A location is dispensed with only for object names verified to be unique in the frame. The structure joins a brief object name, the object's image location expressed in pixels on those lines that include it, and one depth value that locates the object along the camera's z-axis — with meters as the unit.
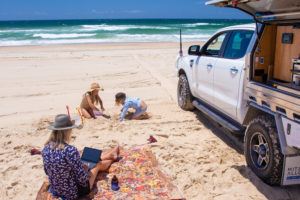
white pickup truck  4.06
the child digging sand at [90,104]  7.40
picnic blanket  4.23
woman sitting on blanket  3.83
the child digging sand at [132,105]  7.14
